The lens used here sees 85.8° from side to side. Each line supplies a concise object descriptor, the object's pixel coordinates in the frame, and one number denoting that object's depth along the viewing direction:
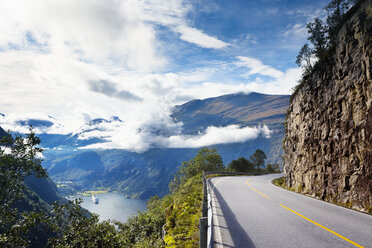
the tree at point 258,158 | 83.38
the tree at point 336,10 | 19.86
